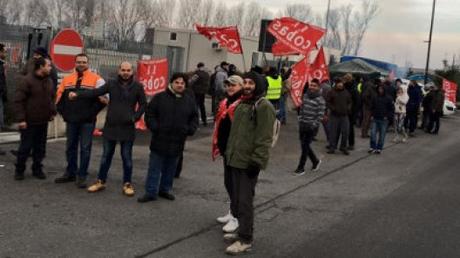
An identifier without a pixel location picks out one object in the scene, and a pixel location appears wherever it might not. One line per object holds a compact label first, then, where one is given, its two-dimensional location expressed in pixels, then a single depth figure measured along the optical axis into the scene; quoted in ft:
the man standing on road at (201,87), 54.08
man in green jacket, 19.74
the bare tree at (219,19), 249.75
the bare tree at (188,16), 245.24
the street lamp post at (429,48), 108.92
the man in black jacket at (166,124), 25.36
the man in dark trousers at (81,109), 26.84
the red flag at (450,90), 90.95
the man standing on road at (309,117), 36.24
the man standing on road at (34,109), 26.84
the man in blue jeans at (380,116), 47.24
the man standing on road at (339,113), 44.39
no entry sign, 34.58
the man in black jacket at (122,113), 25.96
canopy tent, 89.94
